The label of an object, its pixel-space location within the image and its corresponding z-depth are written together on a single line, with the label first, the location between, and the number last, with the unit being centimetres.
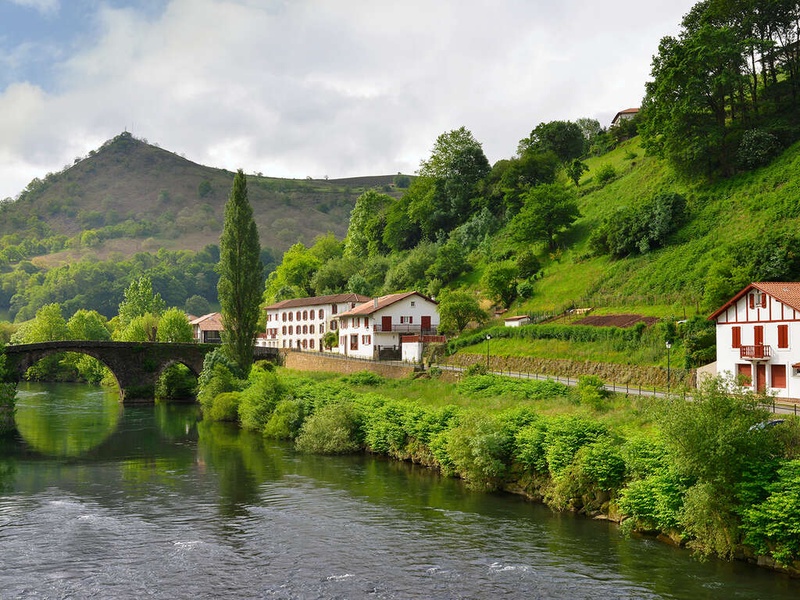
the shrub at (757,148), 6869
